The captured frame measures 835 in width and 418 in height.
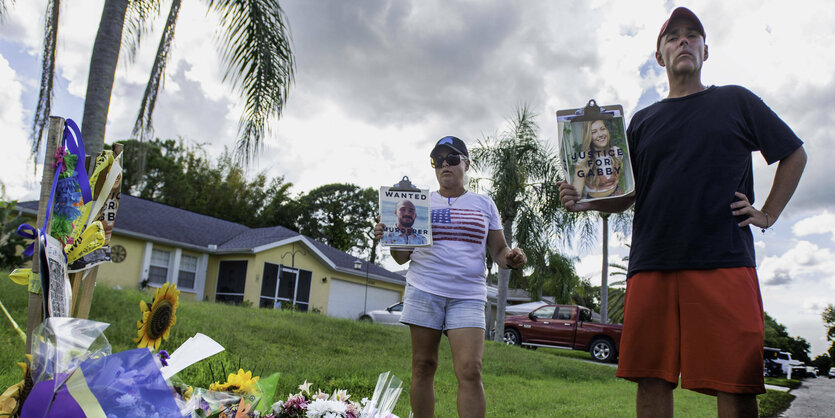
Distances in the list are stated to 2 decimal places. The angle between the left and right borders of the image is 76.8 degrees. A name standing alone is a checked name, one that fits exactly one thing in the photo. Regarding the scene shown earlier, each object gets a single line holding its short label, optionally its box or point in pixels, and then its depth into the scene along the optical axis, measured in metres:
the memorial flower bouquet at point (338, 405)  1.60
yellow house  16.52
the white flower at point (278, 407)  1.74
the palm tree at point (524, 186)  14.46
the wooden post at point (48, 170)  1.40
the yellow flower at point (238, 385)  1.67
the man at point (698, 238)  1.82
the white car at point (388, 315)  18.23
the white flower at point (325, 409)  1.59
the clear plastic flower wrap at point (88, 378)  1.11
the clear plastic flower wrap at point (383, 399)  1.68
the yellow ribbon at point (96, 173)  1.43
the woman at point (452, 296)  2.66
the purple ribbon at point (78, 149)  1.44
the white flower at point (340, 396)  1.77
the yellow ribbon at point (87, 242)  1.43
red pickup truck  15.17
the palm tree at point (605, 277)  18.33
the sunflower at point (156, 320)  1.75
